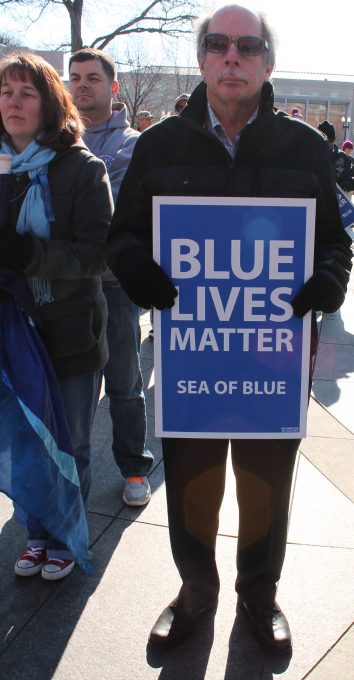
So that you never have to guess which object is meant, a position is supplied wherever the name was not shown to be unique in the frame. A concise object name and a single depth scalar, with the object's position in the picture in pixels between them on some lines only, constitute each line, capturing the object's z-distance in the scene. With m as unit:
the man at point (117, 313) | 2.92
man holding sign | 1.89
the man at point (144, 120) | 8.91
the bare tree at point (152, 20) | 18.22
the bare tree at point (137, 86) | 27.61
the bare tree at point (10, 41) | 22.35
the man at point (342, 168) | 7.88
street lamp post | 39.34
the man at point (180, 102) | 5.59
